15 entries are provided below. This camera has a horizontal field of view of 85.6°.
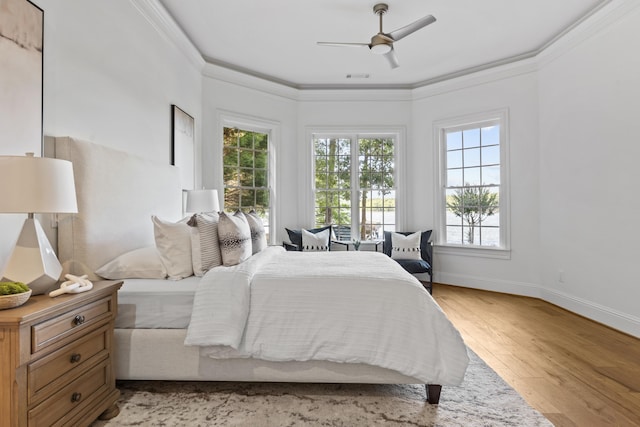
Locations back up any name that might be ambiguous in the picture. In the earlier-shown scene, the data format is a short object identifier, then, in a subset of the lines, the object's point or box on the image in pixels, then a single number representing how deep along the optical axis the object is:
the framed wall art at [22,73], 1.72
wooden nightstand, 1.23
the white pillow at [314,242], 4.84
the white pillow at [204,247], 2.25
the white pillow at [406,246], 4.72
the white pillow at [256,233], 2.90
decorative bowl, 1.30
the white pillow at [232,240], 2.29
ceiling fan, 3.04
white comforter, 1.85
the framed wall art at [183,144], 3.56
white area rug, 1.79
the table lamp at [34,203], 1.39
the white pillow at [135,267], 2.15
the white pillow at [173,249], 2.22
